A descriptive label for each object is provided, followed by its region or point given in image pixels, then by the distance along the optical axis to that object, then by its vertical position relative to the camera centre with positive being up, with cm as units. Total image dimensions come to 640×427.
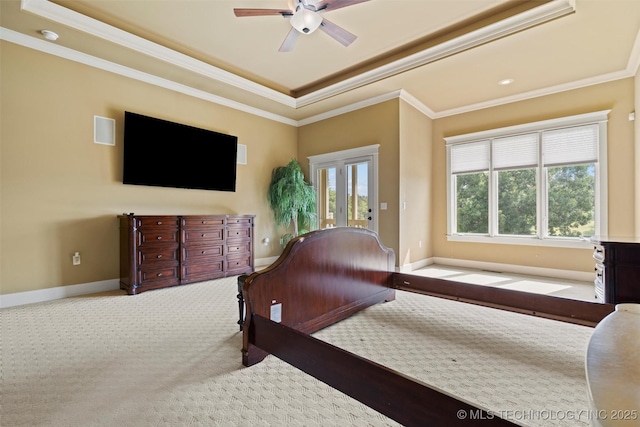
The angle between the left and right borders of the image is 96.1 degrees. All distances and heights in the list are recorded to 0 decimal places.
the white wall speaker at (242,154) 513 +108
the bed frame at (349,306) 106 -66
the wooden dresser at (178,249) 352 -47
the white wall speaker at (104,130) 364 +108
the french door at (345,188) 504 +48
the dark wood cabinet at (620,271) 242 -49
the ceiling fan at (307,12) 263 +189
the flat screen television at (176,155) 386 +89
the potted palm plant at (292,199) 533 +29
